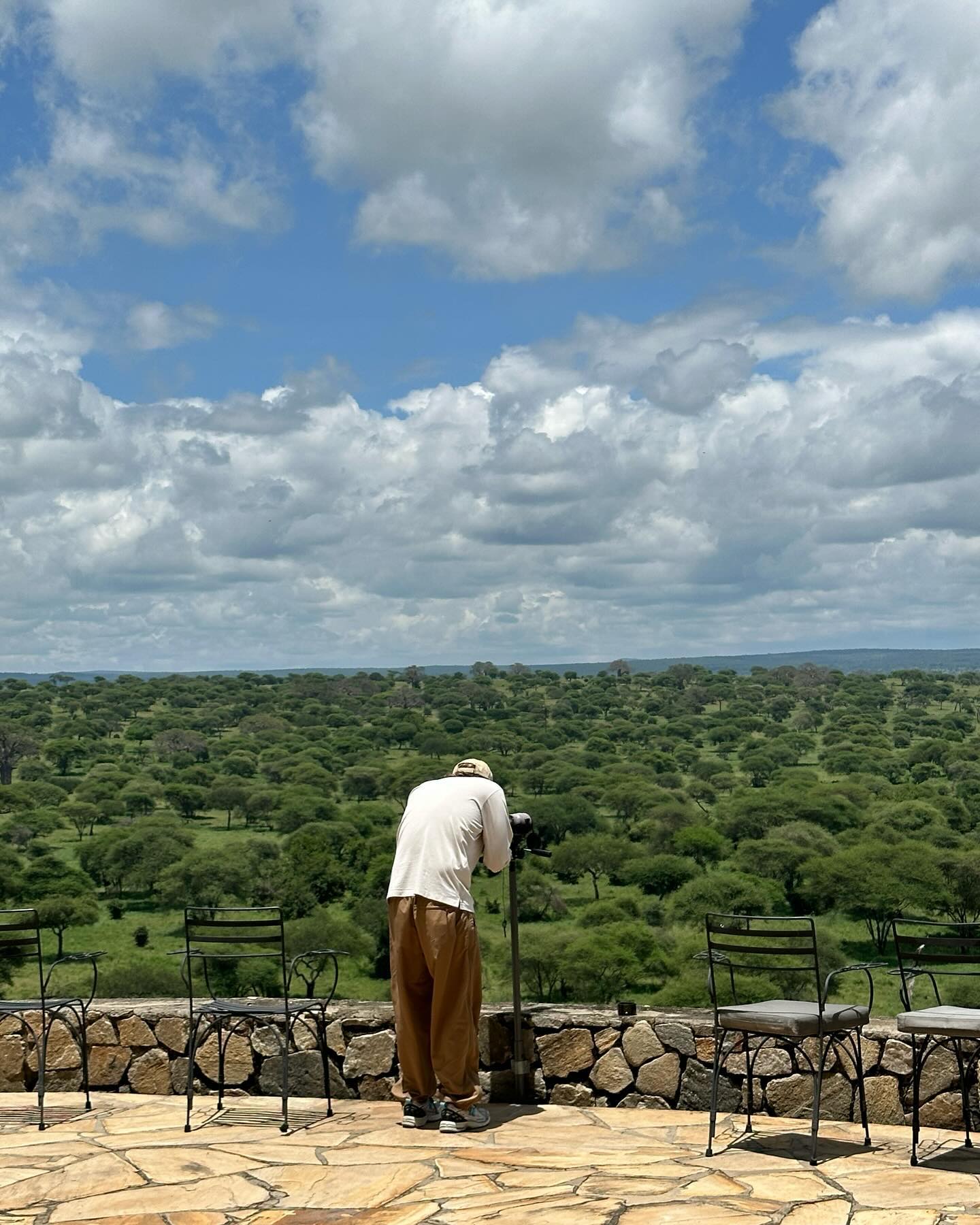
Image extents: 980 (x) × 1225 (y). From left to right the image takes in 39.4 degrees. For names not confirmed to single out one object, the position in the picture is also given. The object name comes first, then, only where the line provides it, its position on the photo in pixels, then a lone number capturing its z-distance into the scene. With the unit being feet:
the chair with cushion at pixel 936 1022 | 17.30
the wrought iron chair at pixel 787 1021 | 17.98
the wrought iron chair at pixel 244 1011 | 20.65
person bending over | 20.10
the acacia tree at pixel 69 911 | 159.33
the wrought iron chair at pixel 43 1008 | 21.36
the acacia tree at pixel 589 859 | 196.54
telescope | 21.83
